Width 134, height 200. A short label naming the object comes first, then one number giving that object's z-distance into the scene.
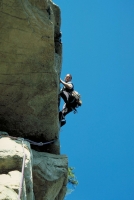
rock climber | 23.44
